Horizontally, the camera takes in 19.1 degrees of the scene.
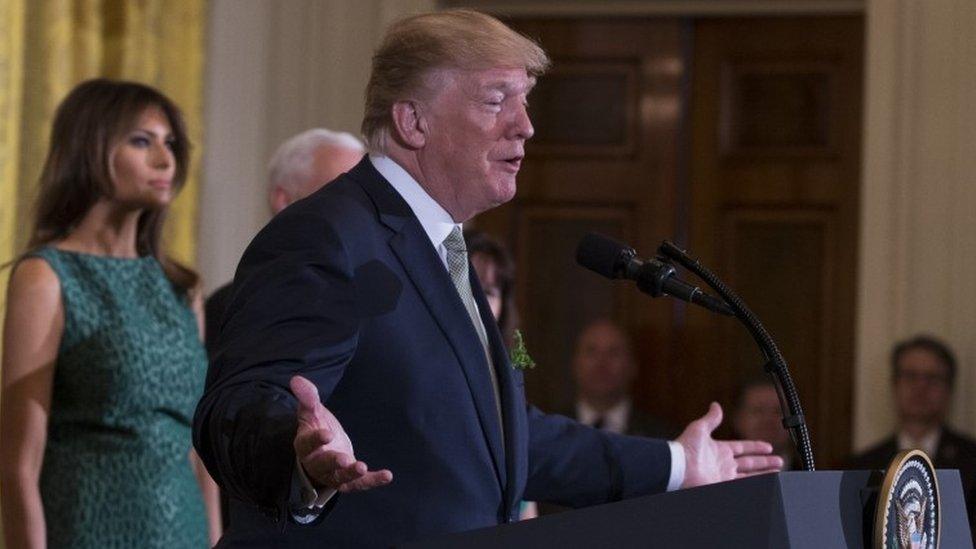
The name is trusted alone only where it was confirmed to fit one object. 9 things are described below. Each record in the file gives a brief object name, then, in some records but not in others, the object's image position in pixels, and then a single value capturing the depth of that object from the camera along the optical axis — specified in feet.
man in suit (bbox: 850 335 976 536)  34.56
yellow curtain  26.33
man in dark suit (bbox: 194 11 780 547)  10.88
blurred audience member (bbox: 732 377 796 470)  35.10
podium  10.70
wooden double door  38.63
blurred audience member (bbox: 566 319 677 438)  35.85
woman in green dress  19.04
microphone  13.01
